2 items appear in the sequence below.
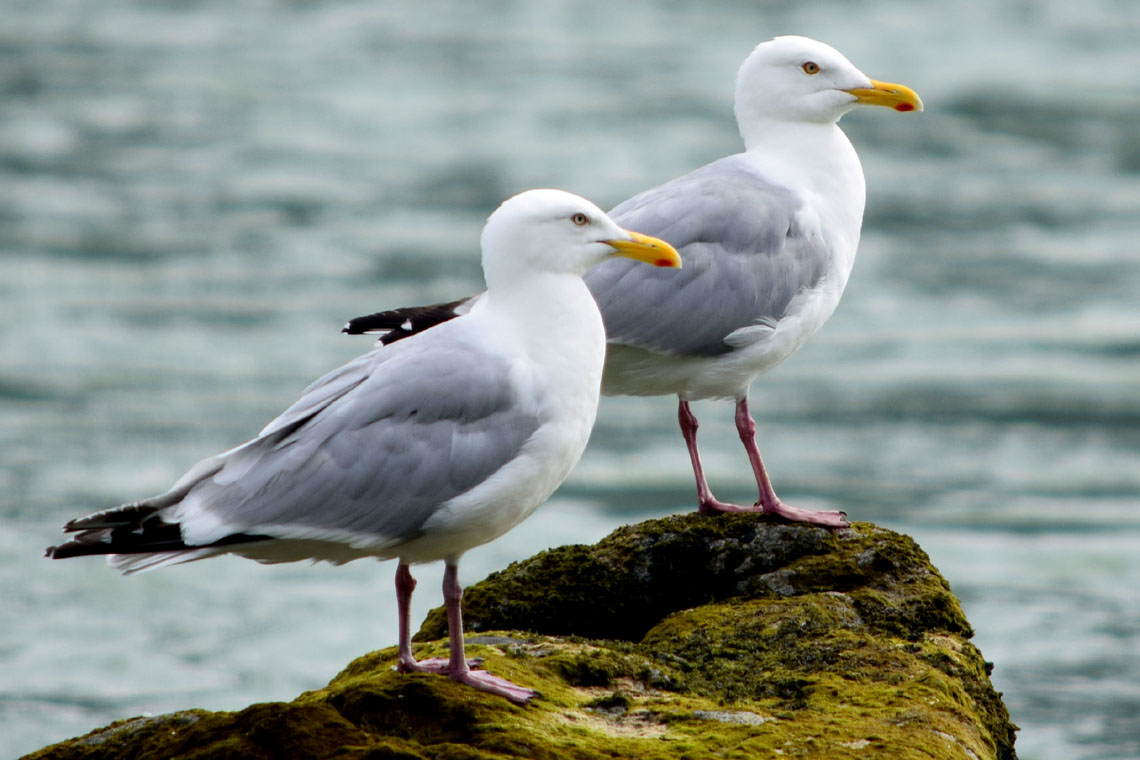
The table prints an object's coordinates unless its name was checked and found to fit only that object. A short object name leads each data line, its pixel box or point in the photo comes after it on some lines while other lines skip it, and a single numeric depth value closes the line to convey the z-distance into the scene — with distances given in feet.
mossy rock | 36.52
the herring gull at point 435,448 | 40.29
